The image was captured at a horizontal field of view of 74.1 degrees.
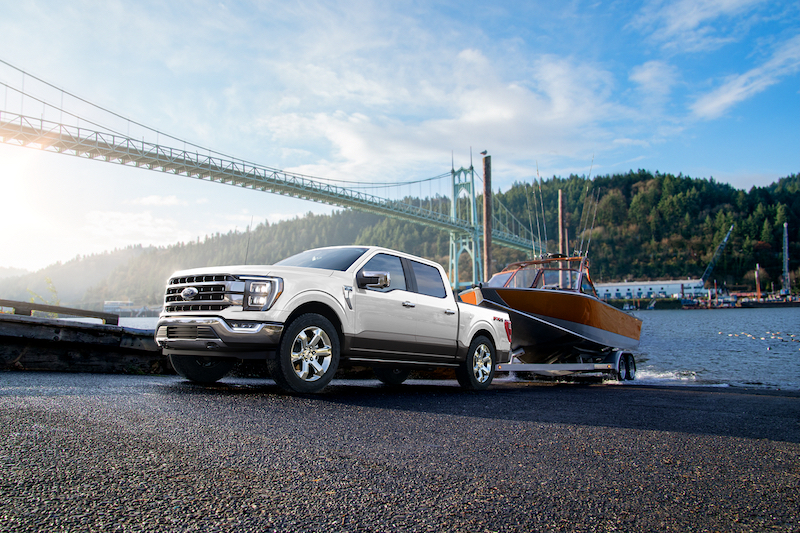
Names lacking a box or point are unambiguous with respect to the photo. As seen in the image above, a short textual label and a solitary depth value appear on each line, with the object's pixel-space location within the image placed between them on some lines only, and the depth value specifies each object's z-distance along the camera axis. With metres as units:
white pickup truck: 5.80
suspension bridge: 48.25
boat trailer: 10.86
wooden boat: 11.95
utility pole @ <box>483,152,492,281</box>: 27.44
